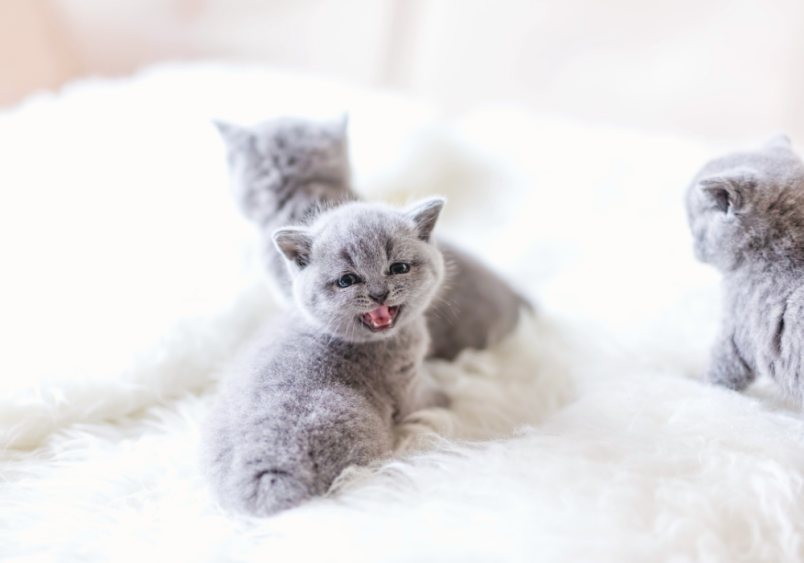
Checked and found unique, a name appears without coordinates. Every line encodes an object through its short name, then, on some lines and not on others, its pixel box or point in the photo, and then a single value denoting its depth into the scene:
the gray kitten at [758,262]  0.52
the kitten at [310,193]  0.61
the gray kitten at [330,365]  0.49
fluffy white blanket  0.47
